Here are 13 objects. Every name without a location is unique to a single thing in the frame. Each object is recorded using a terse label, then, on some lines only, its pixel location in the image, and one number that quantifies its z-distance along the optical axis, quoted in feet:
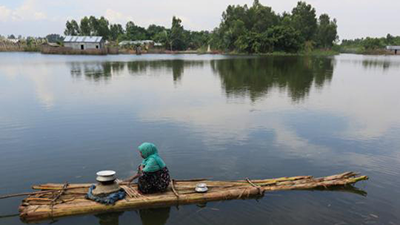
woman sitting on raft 21.08
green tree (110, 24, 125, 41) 414.08
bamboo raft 19.34
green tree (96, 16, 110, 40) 354.33
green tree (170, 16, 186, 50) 343.46
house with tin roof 277.85
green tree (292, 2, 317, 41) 326.44
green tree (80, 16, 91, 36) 343.46
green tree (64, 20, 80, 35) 365.81
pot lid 20.31
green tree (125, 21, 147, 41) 385.09
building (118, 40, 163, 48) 331.94
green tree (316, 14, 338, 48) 349.20
